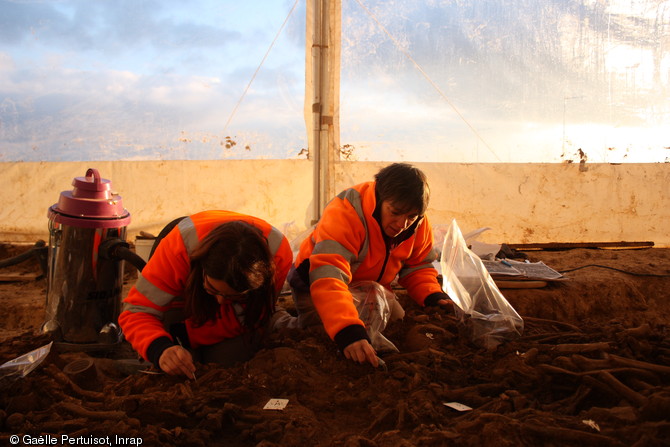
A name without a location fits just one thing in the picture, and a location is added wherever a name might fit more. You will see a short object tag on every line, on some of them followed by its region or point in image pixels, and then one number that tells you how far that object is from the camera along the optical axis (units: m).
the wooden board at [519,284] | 3.40
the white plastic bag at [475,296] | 2.31
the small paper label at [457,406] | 1.65
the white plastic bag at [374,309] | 2.21
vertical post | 4.36
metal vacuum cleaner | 2.53
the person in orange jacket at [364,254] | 2.03
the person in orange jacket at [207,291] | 1.76
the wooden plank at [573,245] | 4.80
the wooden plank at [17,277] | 4.30
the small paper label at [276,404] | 1.68
